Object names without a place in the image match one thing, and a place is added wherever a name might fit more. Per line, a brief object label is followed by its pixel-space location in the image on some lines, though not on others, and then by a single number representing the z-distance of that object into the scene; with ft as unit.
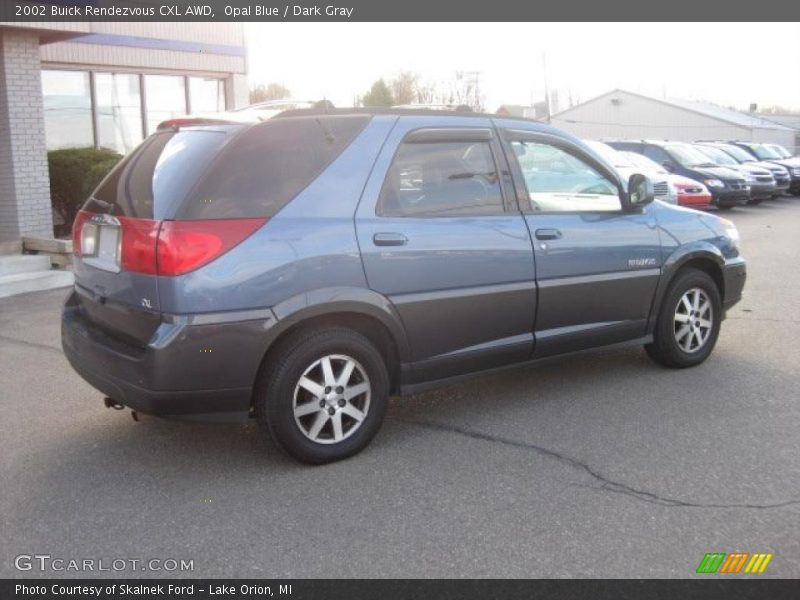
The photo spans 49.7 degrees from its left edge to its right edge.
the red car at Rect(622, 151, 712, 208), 60.90
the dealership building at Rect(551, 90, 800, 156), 170.50
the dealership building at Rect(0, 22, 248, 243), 36.14
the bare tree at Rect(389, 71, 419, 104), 130.00
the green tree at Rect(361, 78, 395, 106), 101.45
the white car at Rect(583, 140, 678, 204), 50.14
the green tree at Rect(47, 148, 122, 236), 42.45
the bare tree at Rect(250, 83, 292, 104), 161.89
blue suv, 13.53
